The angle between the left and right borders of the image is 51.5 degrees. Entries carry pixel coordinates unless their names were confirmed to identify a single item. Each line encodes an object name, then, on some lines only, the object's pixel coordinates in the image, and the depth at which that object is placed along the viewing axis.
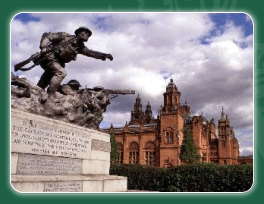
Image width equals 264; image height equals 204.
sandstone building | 46.84
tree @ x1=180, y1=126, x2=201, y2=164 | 45.38
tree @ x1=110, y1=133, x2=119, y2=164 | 43.56
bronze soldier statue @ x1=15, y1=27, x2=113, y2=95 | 7.62
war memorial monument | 5.82
